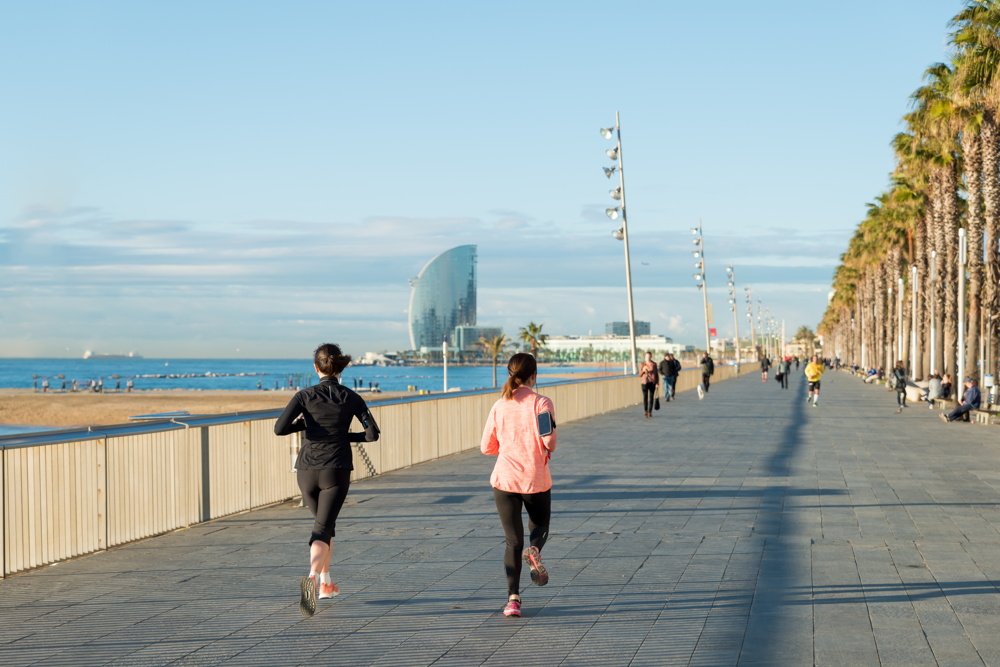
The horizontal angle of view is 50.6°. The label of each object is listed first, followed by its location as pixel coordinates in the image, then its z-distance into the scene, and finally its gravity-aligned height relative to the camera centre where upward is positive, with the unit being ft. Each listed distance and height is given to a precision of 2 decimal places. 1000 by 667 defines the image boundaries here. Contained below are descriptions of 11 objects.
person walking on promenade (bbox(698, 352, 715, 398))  115.96 -3.90
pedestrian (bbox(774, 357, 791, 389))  154.61 -5.35
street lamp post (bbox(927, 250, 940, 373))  136.98 +0.54
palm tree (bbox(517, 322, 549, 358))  411.54 +1.50
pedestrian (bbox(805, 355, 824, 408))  99.58 -3.76
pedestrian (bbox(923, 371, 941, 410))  100.83 -5.28
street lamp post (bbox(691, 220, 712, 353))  185.78 +14.15
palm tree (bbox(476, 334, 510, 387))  391.73 -1.86
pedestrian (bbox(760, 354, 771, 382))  189.37 -5.22
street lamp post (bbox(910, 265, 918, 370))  156.84 +1.31
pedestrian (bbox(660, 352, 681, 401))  102.32 -3.44
